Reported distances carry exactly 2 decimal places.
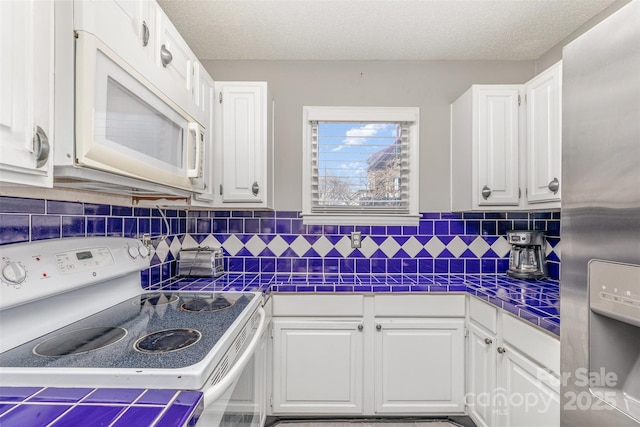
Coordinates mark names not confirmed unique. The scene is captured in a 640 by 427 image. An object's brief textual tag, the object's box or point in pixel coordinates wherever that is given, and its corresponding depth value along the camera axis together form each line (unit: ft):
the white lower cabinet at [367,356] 6.07
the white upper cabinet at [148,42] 2.76
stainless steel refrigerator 2.20
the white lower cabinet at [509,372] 4.08
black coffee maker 6.54
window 7.41
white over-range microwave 2.61
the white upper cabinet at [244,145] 6.44
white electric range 2.58
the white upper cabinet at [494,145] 6.45
